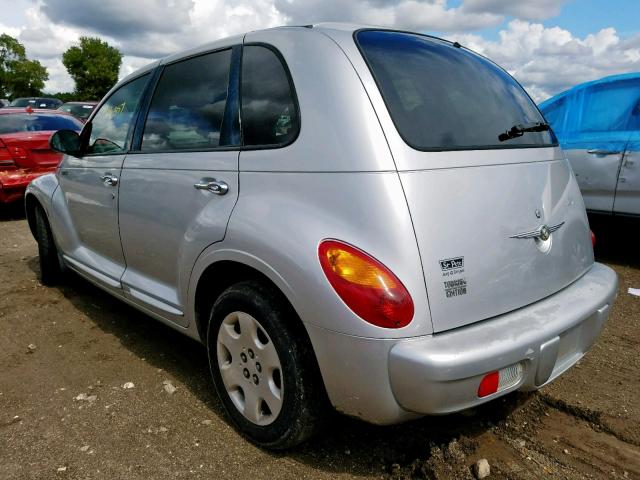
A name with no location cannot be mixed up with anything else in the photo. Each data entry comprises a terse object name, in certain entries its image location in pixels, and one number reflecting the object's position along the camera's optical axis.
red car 7.31
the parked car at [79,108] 16.11
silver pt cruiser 1.79
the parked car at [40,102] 20.66
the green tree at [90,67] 62.03
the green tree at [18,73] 72.31
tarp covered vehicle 4.99
